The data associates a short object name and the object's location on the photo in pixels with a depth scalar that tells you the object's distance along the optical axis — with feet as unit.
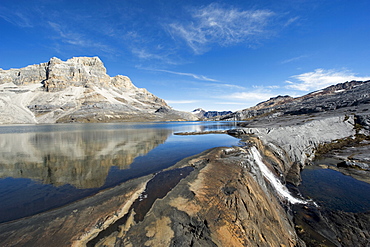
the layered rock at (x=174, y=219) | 22.40
